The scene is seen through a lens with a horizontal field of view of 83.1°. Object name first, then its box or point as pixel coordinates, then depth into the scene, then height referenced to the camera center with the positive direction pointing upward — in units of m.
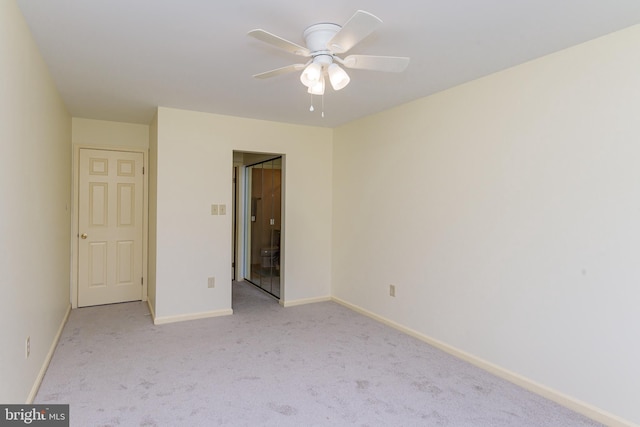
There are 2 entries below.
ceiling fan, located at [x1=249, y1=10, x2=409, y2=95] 1.94 +0.91
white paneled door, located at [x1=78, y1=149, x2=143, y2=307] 4.50 -0.13
